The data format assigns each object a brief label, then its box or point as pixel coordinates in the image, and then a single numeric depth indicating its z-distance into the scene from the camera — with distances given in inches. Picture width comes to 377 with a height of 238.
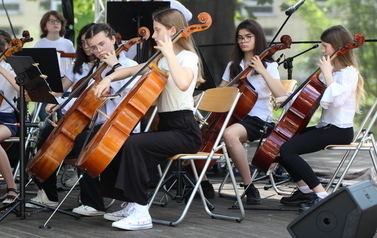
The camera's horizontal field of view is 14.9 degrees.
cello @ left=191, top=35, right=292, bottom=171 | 368.5
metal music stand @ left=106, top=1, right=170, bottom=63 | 422.4
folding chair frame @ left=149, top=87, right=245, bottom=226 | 315.8
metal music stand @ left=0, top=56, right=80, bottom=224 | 316.4
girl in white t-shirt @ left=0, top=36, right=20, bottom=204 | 371.8
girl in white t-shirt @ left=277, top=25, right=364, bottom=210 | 344.5
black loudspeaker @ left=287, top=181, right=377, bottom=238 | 250.2
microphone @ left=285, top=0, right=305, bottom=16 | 399.9
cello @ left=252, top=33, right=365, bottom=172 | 350.0
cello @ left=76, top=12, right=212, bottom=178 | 291.4
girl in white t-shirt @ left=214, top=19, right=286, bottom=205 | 375.4
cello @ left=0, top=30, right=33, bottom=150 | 338.2
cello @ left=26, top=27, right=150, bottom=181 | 329.1
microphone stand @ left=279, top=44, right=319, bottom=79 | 441.2
